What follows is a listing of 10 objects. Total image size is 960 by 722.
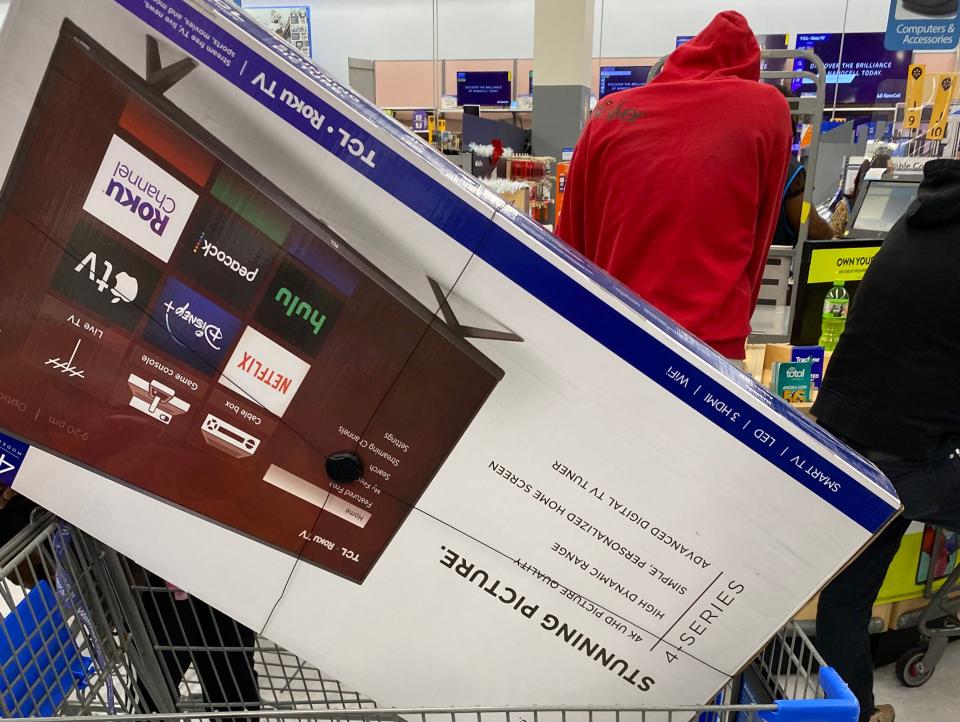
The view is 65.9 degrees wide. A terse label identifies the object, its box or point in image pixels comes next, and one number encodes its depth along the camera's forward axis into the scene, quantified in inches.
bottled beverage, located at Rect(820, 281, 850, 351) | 99.0
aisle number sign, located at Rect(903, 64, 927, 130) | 292.3
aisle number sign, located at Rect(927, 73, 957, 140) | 246.8
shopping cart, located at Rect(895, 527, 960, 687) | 87.4
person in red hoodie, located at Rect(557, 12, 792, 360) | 49.5
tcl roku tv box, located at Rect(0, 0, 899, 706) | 27.1
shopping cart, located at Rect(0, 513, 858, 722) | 31.9
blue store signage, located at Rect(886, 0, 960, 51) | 285.6
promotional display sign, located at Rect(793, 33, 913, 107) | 428.5
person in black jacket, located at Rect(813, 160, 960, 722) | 67.4
